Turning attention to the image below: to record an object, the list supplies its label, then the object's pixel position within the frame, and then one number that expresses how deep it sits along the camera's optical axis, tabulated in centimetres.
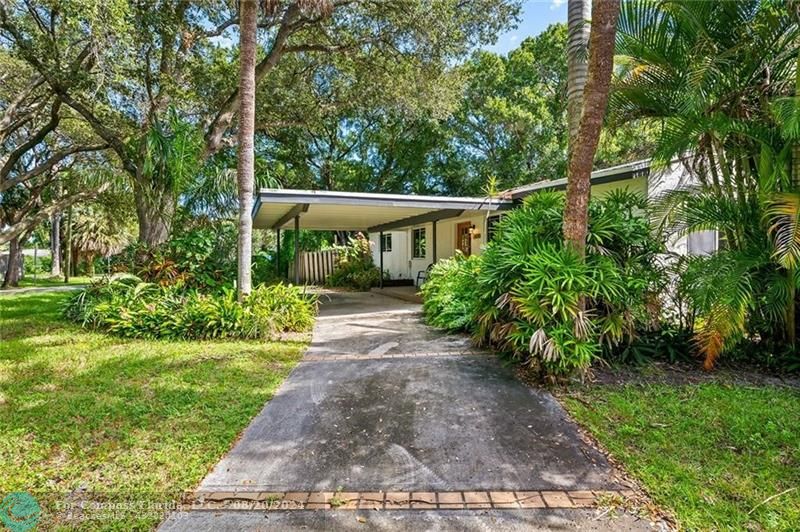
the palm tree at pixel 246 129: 656
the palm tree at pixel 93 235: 2608
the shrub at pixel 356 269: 1555
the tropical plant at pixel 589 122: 402
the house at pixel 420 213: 771
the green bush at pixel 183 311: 659
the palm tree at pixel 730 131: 442
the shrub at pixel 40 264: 2924
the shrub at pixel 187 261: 783
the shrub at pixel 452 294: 697
